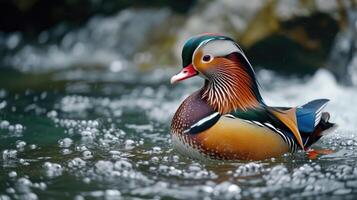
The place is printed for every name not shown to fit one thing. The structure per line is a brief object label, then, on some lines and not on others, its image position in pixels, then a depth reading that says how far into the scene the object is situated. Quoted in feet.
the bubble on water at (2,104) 46.50
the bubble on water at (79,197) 25.36
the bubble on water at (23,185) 26.45
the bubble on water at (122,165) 28.60
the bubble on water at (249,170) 27.48
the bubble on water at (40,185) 26.67
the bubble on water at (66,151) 32.41
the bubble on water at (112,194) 25.26
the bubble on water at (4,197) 25.52
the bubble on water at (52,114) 42.78
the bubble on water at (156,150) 32.13
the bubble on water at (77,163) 29.50
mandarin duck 28.04
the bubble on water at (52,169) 28.50
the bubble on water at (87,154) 31.12
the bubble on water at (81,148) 32.95
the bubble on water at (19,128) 39.05
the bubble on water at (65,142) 34.45
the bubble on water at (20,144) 34.42
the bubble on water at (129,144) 33.53
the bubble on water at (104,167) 28.35
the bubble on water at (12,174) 28.40
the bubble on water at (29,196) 25.52
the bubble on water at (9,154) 32.07
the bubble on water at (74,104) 45.09
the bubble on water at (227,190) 25.23
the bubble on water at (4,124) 39.67
